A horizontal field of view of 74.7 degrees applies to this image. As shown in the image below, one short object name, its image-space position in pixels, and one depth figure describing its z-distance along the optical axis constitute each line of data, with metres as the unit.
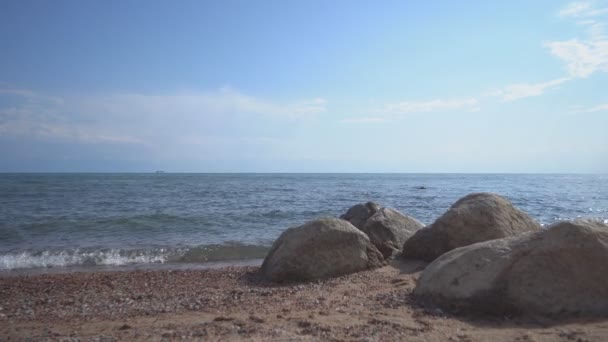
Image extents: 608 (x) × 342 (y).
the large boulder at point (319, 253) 7.78
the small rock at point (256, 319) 5.16
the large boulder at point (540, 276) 4.96
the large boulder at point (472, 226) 8.19
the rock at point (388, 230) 9.49
